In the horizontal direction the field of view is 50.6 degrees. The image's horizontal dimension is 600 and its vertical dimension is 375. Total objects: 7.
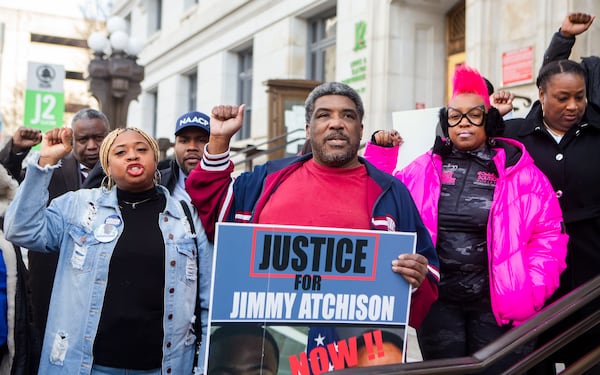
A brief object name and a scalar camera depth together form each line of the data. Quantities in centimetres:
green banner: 1377
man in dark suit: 342
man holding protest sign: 242
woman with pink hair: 265
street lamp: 1005
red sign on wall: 807
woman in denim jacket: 249
